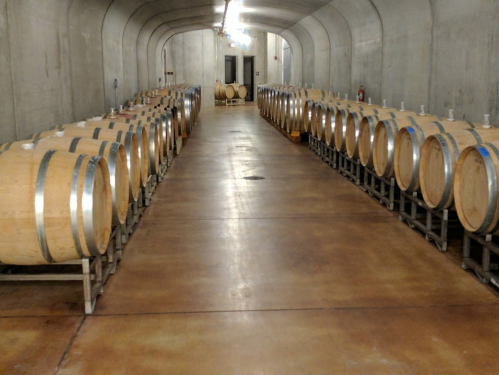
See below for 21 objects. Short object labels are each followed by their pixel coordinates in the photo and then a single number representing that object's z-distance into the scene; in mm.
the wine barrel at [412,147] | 4664
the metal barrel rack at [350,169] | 6836
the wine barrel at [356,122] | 6242
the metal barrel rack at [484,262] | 3537
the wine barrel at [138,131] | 4934
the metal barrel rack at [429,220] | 4312
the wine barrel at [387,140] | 5324
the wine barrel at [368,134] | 5941
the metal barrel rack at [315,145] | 9141
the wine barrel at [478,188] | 3332
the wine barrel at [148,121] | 5785
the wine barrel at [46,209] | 2984
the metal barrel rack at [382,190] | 5594
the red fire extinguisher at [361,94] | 10539
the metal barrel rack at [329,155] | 8023
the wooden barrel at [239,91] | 24864
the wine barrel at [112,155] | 3692
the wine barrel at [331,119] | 7840
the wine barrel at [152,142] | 5715
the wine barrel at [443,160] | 4027
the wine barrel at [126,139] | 4465
